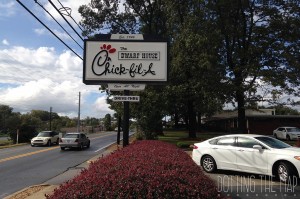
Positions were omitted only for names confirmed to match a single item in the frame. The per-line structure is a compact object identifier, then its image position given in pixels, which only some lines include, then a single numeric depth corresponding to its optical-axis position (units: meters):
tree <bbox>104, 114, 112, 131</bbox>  83.75
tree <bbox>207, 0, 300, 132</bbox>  18.97
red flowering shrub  3.04
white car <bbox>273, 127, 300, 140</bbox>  27.09
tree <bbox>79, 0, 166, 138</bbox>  27.18
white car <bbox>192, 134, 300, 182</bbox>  7.66
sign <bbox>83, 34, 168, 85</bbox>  9.21
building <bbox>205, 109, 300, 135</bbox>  35.01
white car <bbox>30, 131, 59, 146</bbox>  24.08
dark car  20.50
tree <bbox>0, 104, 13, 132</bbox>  79.24
